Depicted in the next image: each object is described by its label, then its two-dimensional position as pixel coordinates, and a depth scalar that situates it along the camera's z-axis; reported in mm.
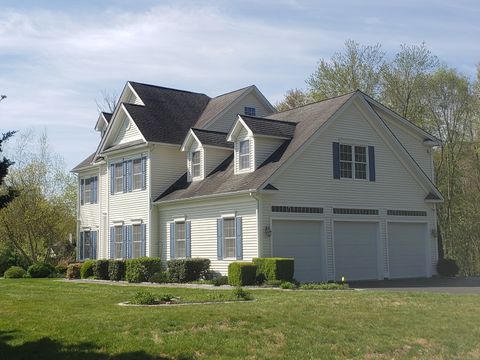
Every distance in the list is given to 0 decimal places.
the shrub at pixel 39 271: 34281
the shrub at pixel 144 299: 15062
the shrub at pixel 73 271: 31641
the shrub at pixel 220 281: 23844
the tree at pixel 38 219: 40531
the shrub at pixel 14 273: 33594
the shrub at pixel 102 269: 29781
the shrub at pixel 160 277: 26078
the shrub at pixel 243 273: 23031
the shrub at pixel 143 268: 27158
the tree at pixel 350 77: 44219
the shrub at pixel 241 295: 16188
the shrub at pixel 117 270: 28625
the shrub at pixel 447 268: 29562
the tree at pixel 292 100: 52166
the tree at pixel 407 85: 42875
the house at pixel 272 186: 25156
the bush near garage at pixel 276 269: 22406
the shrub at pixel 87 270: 31141
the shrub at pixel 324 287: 20797
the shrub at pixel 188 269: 26078
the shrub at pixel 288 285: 20828
